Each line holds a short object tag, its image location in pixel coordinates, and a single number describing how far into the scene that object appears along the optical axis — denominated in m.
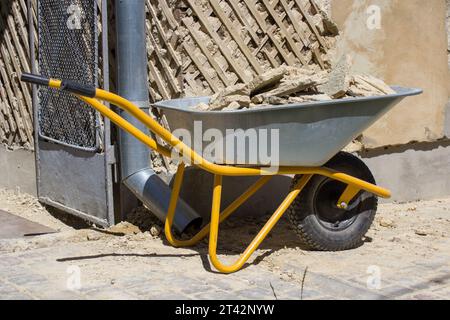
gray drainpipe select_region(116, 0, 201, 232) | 8.17
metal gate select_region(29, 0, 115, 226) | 8.67
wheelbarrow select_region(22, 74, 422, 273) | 6.93
